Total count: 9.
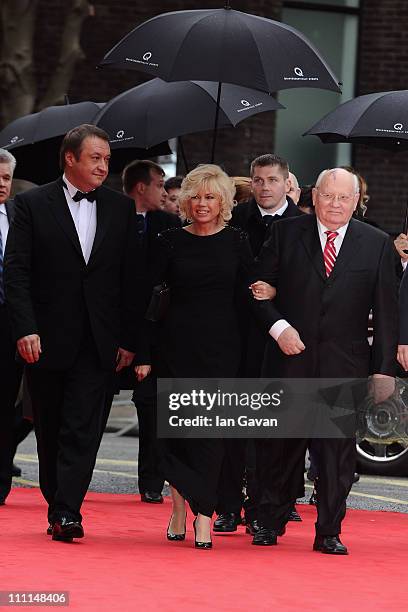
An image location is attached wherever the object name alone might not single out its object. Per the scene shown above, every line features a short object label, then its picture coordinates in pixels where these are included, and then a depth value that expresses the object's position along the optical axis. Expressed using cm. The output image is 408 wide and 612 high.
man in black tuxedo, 1337
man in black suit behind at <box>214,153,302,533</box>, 1438
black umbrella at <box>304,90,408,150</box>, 1624
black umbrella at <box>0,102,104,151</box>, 1816
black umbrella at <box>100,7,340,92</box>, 1503
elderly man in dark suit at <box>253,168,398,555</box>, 1324
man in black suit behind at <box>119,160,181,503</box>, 1706
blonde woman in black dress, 1348
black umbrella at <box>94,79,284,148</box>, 1708
